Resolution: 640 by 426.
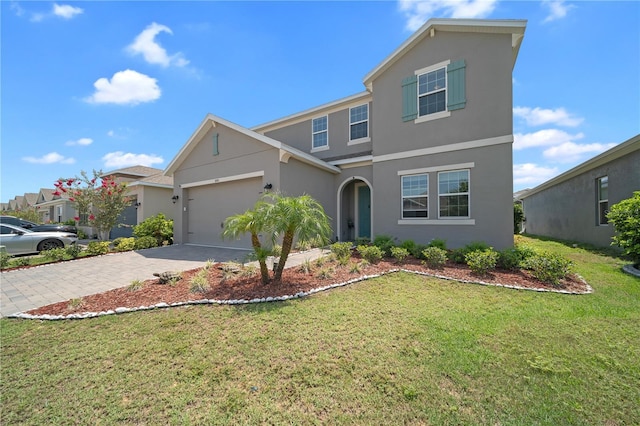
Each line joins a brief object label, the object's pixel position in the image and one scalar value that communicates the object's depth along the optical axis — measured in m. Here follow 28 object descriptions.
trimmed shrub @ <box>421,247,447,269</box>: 6.81
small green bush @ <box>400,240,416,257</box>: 8.27
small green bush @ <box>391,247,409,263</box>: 7.55
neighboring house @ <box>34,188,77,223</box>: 24.64
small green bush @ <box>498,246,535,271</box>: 6.73
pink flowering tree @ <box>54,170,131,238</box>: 12.64
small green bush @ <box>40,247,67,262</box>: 9.32
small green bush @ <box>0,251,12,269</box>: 8.35
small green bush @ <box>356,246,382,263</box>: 7.56
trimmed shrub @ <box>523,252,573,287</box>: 5.80
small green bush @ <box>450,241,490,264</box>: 7.38
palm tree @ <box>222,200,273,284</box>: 5.32
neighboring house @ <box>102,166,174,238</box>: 16.06
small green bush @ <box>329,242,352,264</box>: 7.41
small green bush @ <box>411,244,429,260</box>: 8.00
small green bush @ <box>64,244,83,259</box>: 9.88
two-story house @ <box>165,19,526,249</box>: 8.41
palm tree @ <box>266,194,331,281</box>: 5.23
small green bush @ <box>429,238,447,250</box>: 7.95
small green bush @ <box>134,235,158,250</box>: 11.88
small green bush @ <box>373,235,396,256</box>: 8.35
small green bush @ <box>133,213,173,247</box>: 12.88
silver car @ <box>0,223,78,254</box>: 10.67
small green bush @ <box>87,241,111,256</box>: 10.61
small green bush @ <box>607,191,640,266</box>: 6.80
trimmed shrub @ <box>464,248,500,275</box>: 6.22
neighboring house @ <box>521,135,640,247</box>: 9.39
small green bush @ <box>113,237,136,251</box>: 11.44
